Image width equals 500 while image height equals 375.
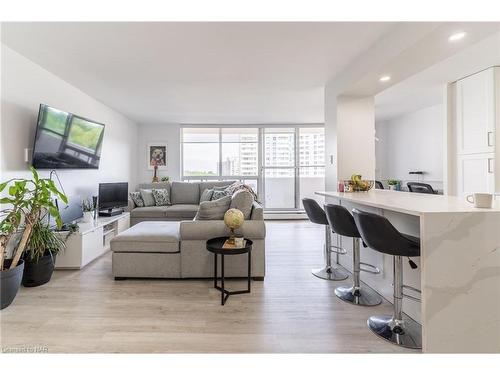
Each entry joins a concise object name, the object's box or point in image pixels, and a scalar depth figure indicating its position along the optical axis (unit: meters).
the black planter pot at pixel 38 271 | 2.49
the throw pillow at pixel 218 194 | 5.09
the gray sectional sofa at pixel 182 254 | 2.66
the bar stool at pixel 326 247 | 2.72
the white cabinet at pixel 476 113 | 3.30
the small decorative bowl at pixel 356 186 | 2.95
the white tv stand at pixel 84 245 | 2.96
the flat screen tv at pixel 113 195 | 4.31
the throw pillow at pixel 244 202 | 2.75
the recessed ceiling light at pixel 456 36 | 1.93
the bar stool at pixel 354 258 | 2.14
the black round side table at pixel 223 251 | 2.24
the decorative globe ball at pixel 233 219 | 2.39
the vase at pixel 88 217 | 3.56
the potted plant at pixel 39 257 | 2.48
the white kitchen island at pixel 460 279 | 1.45
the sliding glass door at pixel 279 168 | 6.59
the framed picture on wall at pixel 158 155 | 6.27
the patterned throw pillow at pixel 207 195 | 5.27
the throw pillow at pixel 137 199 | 5.18
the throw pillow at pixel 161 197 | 5.32
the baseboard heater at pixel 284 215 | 6.35
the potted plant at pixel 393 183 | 5.69
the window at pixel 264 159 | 6.52
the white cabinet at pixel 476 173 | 3.34
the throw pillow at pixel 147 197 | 5.24
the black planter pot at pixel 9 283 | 2.05
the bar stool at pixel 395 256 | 1.59
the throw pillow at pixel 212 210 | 2.77
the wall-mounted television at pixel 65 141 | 2.87
